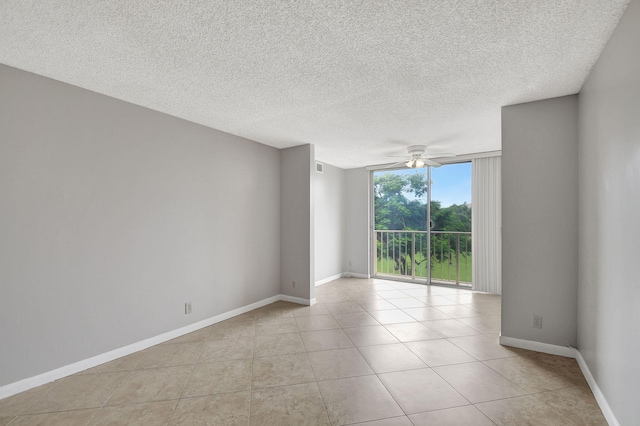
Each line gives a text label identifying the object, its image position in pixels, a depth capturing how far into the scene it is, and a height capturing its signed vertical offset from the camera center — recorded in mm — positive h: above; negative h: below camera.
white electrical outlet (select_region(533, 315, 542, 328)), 2754 -1037
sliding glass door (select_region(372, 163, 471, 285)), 5445 -207
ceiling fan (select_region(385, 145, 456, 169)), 4406 +910
